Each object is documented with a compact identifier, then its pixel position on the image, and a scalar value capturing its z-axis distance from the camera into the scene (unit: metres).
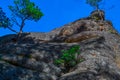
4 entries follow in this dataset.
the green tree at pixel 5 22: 23.03
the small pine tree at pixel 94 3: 24.92
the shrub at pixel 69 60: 8.85
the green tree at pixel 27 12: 23.85
